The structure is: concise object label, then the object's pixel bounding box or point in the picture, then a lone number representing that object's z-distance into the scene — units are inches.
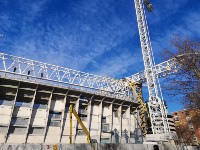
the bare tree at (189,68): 666.0
